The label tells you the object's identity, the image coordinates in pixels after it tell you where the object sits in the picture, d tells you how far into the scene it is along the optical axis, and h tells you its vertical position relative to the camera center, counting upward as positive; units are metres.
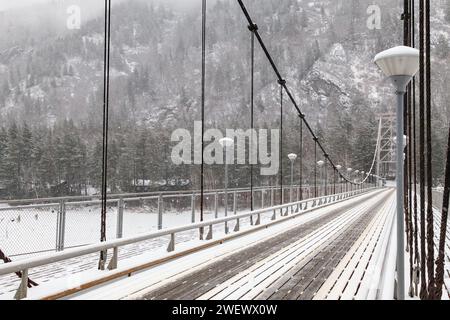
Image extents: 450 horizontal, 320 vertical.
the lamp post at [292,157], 23.98 +0.47
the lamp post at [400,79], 4.71 +0.97
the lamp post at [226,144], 14.82 +0.77
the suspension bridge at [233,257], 5.34 -1.68
